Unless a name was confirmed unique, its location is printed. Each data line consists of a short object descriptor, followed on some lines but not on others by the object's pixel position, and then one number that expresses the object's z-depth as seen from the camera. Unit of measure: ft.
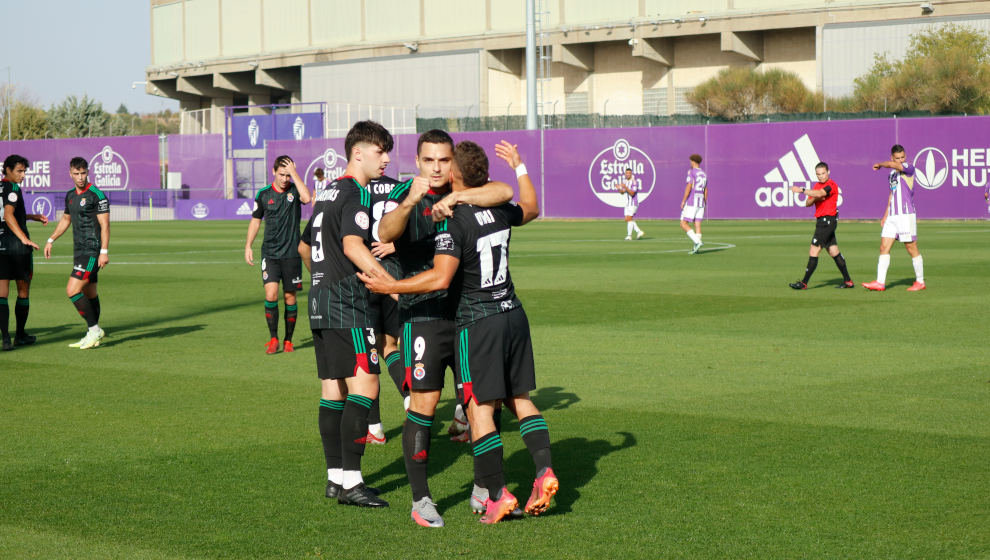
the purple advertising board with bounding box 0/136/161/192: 199.21
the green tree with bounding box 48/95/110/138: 321.73
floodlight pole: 147.32
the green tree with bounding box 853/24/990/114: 178.19
